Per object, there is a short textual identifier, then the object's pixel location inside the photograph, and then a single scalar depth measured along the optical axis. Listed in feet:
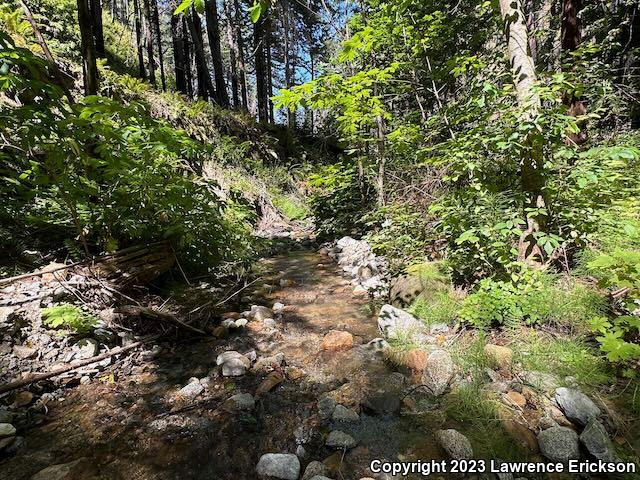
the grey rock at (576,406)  7.39
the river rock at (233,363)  10.95
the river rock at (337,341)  12.49
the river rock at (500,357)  9.48
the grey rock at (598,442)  6.64
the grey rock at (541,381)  8.43
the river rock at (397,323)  12.19
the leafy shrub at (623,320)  7.47
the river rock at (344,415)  8.79
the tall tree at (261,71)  58.65
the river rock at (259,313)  15.20
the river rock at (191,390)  9.81
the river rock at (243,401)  9.34
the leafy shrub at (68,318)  10.21
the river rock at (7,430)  7.62
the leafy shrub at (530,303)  9.66
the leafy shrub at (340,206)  29.27
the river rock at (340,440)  7.91
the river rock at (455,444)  7.27
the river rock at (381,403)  9.00
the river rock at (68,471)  6.84
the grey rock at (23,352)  9.66
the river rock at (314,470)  7.05
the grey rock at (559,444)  6.89
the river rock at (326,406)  8.97
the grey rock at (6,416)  8.12
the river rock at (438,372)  9.47
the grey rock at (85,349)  10.54
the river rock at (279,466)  7.11
